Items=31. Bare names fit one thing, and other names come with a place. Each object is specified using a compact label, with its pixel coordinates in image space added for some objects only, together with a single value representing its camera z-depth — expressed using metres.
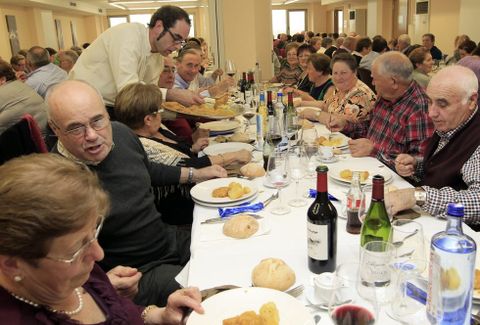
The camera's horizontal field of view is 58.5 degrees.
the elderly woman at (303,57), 5.64
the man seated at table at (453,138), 1.65
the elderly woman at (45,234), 0.80
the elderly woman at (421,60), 5.23
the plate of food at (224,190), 1.84
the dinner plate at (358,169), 1.97
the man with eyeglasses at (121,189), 1.63
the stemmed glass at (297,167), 1.81
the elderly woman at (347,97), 3.36
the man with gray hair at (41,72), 5.23
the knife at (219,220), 1.66
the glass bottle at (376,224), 1.34
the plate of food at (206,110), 3.31
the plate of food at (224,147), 2.77
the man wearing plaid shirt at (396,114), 2.57
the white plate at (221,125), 3.43
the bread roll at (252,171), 2.18
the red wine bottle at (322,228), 1.19
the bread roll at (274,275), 1.17
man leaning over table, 2.87
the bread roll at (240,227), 1.51
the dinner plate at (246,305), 1.05
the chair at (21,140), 1.31
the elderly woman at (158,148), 2.35
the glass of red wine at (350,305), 0.95
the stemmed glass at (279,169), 1.81
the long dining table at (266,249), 1.28
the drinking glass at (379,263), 1.09
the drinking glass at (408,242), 1.21
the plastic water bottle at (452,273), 0.92
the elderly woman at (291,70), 6.36
